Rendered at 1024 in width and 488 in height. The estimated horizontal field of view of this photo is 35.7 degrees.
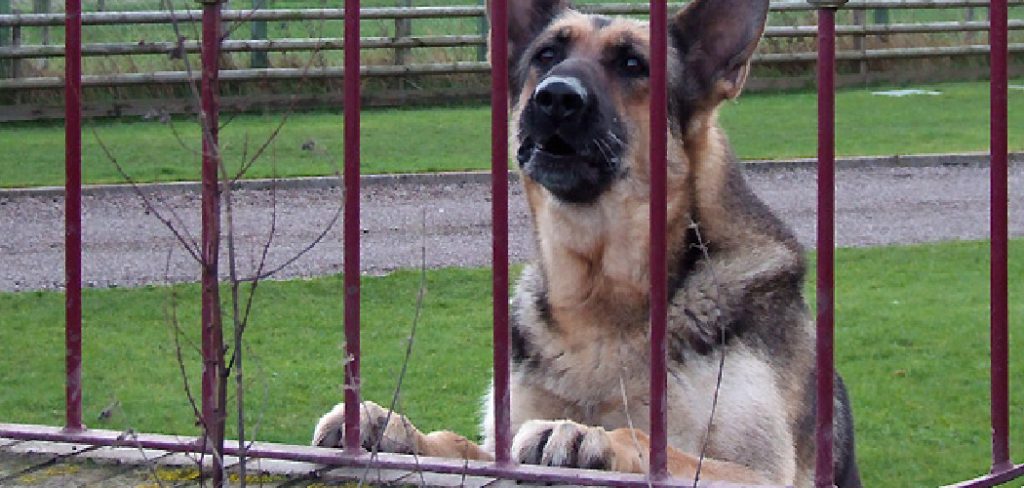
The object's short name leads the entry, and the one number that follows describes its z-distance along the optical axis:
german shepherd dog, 3.91
